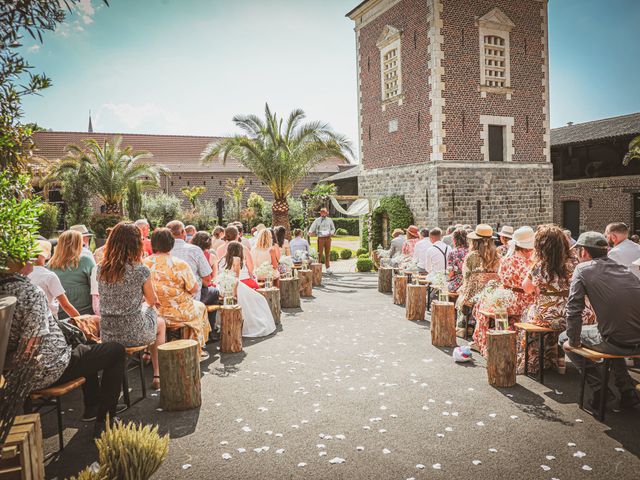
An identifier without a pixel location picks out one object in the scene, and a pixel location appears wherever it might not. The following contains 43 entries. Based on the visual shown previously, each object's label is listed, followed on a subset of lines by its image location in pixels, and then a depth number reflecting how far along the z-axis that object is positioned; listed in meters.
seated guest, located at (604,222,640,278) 6.39
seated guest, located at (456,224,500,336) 7.29
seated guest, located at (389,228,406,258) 12.78
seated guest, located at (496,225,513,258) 8.15
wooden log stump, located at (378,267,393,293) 12.55
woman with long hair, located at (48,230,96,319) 5.97
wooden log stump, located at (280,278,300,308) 10.73
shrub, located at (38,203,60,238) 23.12
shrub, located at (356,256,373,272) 17.36
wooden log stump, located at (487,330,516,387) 5.40
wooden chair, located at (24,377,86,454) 3.92
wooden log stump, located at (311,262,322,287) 14.23
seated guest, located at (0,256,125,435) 3.46
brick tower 18.12
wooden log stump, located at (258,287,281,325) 8.77
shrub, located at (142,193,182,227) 32.67
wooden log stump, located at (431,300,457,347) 7.14
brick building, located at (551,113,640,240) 24.30
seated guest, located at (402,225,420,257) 11.88
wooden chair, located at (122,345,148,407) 4.89
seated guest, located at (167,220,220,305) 7.41
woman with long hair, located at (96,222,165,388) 4.88
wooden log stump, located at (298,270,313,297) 12.27
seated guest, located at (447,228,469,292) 8.48
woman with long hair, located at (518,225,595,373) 5.59
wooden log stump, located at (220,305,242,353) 7.03
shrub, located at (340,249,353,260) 22.40
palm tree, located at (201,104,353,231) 18.67
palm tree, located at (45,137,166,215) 24.50
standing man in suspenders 16.55
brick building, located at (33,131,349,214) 42.16
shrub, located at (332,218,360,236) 37.25
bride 8.24
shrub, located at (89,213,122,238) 24.56
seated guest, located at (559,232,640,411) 4.43
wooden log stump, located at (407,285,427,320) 9.09
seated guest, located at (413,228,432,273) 10.65
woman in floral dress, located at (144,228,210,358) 5.95
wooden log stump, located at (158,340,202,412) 4.88
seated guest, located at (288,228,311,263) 13.75
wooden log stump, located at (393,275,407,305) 10.77
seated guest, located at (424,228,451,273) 9.69
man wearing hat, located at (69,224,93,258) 6.45
